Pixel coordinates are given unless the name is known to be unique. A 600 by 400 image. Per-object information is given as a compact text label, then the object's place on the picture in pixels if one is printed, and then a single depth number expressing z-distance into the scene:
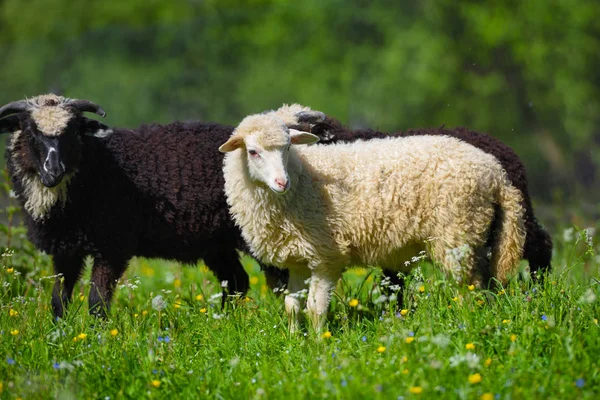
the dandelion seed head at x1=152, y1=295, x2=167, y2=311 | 9.36
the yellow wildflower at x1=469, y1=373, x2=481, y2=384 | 7.29
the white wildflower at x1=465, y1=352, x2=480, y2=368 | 7.30
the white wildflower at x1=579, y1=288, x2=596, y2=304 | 7.94
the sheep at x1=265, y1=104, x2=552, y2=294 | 12.52
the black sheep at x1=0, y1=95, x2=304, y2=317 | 12.18
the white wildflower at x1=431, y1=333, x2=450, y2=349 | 7.60
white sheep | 10.83
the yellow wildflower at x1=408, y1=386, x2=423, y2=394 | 7.16
